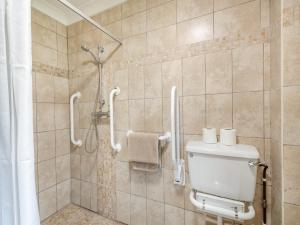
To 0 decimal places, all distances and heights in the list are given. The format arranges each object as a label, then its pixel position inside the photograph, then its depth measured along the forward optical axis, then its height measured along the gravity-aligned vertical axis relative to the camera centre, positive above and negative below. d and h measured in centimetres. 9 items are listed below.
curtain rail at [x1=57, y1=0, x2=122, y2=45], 100 +69
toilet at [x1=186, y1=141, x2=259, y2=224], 96 -46
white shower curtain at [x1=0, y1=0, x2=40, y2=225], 63 -3
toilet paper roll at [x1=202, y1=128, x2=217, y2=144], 113 -20
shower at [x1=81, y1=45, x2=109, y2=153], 168 -5
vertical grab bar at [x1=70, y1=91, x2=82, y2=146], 177 -7
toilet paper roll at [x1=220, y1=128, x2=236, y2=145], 107 -20
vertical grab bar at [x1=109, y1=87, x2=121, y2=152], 152 -7
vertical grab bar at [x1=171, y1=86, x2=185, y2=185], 107 -25
